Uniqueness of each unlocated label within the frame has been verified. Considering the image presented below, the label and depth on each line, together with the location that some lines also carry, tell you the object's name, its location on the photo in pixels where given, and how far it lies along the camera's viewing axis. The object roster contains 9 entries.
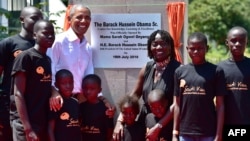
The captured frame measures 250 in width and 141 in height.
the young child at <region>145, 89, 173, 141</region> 5.15
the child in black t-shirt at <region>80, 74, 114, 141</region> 5.46
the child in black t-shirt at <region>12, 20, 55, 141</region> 4.88
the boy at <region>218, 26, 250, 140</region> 4.98
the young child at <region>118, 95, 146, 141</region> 5.39
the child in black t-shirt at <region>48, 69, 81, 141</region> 5.18
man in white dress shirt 5.56
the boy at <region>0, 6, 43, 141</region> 5.23
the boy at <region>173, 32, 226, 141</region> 4.86
